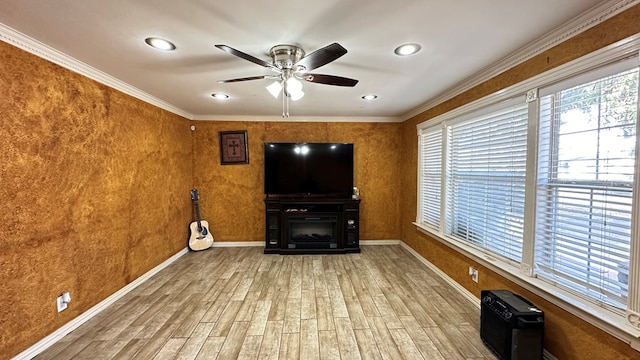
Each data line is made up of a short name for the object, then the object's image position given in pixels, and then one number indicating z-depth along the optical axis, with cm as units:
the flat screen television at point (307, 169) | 450
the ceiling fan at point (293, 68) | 181
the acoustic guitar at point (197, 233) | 446
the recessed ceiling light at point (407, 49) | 201
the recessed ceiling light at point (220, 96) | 335
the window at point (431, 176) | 358
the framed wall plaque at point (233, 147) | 470
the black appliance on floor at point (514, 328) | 177
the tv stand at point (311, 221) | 442
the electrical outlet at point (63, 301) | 217
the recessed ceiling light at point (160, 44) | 191
